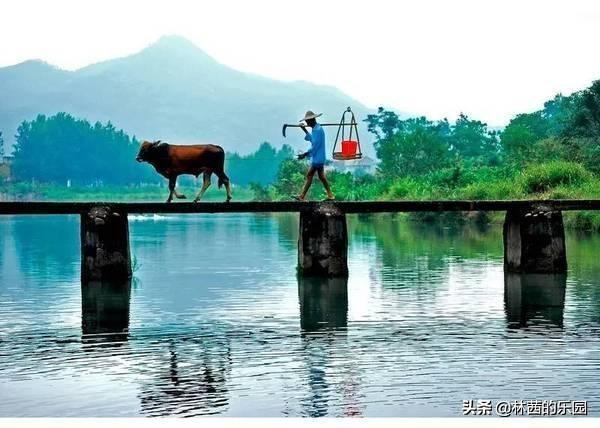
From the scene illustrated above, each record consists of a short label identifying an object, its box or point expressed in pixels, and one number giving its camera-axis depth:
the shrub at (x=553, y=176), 43.47
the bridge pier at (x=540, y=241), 25.41
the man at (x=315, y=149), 23.70
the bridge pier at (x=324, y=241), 25.05
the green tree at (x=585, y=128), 52.06
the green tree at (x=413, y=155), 78.62
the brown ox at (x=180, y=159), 24.55
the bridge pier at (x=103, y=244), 24.22
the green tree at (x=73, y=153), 113.44
